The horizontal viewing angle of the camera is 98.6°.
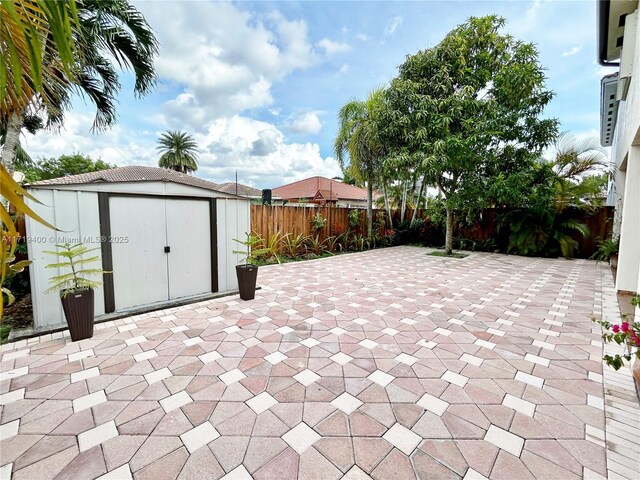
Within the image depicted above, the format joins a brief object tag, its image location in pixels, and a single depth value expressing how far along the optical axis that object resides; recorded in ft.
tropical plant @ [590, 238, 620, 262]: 20.88
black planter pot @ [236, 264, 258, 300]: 14.49
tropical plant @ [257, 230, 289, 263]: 25.88
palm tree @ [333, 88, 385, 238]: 30.45
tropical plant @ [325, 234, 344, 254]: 31.19
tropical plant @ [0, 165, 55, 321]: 2.49
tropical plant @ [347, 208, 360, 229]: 33.63
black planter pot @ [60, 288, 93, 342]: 9.75
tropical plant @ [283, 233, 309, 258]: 27.58
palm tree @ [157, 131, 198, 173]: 83.30
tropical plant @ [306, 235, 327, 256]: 29.60
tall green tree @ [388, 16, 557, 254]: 23.56
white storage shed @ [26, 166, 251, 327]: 10.46
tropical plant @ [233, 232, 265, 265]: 15.13
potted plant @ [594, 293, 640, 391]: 5.57
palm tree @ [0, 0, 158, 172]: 13.26
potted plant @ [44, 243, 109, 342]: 9.73
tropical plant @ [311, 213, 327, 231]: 30.01
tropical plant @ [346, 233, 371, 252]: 33.24
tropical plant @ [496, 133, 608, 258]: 24.48
